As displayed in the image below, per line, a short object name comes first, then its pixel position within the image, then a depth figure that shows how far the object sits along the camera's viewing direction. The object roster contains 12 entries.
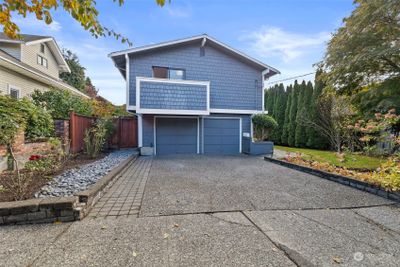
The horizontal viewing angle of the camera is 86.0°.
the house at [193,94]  9.83
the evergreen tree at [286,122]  16.80
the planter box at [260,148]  11.02
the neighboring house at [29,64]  8.95
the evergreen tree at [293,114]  16.12
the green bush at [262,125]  11.45
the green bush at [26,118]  4.66
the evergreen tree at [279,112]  17.75
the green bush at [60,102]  8.88
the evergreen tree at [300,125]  14.99
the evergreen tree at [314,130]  13.89
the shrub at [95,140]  8.06
